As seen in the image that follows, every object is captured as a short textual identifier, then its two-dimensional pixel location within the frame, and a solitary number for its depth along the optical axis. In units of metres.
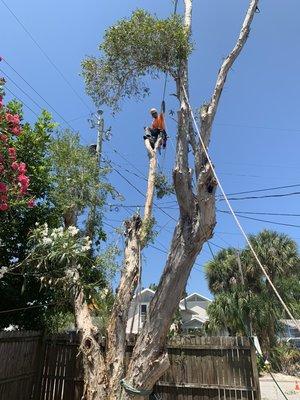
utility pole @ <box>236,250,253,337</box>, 18.45
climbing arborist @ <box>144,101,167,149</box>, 8.16
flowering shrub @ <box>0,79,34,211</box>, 5.36
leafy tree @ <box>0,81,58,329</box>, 7.46
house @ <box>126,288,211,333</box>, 28.31
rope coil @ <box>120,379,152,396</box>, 5.52
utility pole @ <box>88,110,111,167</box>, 11.58
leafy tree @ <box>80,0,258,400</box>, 5.70
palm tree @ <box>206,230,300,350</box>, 18.45
